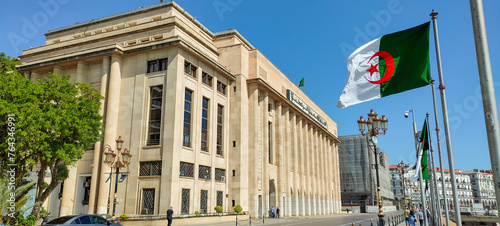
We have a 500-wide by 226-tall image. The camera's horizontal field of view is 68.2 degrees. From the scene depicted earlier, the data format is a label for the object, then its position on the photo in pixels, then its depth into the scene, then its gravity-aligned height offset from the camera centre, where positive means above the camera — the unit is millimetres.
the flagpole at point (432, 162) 21925 +2283
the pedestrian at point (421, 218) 25381 -1471
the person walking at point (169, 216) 26766 -1439
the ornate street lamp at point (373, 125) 22312 +4266
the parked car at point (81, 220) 15781 -1079
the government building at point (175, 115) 34469 +8644
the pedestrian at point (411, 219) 25328 -1517
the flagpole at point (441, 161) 18250 +1807
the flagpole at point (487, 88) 5707 +1709
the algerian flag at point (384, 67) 9328 +3295
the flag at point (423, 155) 20688 +2493
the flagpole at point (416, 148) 23555 +3408
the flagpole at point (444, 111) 8688 +1999
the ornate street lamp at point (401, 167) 41262 +3256
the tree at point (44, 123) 24359 +4907
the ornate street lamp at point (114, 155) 25312 +2645
